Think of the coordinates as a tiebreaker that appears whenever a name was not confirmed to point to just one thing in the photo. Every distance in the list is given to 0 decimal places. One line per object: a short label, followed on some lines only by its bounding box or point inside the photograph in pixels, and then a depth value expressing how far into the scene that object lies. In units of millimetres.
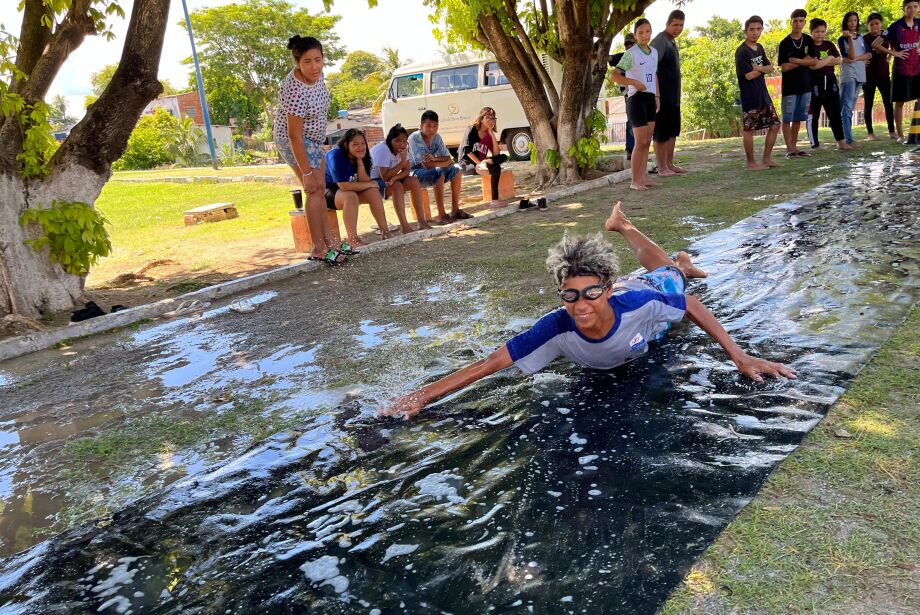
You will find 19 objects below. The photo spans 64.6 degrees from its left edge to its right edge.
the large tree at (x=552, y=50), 11391
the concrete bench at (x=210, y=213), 12656
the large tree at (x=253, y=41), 44500
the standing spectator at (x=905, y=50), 11531
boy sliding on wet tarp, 3393
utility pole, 30522
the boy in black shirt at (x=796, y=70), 10648
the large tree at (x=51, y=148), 6375
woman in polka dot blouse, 7113
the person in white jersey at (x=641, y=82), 9586
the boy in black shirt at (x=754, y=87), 10078
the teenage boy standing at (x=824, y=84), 11195
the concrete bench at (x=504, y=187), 11648
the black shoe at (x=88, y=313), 6295
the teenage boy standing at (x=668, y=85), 10087
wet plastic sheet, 2307
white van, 17881
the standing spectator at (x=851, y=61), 11727
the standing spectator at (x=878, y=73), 11766
